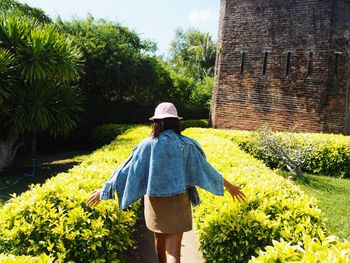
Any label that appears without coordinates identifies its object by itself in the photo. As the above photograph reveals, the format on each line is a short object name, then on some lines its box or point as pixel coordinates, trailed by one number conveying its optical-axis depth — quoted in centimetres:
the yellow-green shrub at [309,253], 196
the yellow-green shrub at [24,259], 211
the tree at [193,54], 3853
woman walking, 288
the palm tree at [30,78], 915
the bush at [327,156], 961
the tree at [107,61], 1531
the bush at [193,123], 1744
